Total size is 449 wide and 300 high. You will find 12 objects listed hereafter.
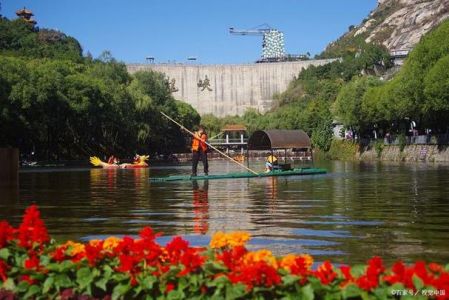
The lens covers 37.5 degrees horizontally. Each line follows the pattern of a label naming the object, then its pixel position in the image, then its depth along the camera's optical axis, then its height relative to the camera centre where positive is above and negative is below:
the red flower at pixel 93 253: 5.67 -0.82
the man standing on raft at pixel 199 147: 28.11 +0.43
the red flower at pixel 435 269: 5.24 -0.92
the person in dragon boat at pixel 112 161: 54.54 -0.21
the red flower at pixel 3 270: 5.69 -0.95
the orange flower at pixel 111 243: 6.13 -0.80
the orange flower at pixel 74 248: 5.96 -0.82
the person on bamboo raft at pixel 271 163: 32.78 -0.36
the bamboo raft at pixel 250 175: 28.66 -0.85
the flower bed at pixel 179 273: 5.00 -0.94
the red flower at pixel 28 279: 5.55 -1.00
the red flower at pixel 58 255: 5.80 -0.85
